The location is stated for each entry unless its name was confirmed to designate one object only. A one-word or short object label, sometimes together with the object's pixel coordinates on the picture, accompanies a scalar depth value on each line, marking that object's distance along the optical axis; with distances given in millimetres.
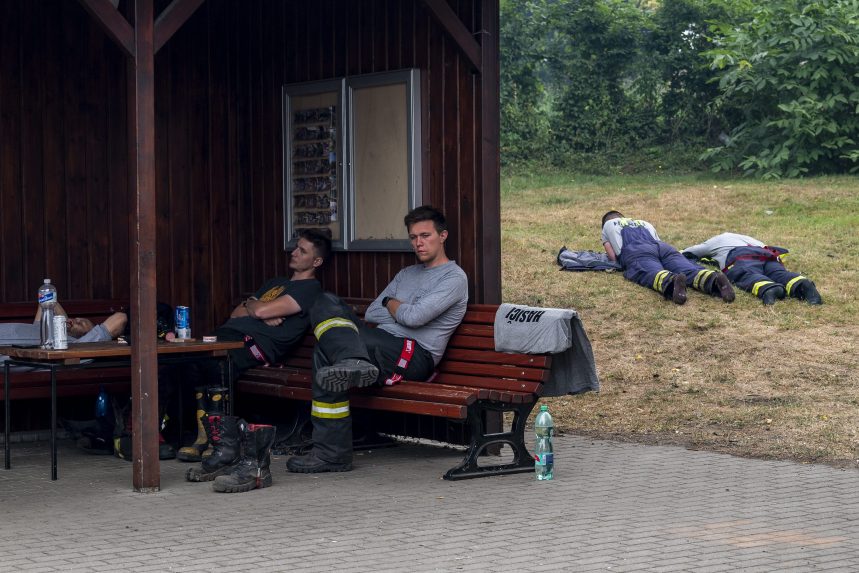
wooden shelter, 17284
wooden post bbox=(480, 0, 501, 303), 17006
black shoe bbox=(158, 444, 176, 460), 16845
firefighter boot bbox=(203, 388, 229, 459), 16289
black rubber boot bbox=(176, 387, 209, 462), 16596
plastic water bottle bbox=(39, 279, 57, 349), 16040
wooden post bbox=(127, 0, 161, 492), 14210
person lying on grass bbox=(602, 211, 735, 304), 26094
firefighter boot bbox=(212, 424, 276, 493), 14510
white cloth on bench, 15381
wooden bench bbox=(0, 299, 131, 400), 17152
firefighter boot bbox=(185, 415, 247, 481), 15001
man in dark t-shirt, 18191
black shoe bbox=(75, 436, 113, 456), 17518
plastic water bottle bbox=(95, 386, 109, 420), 17533
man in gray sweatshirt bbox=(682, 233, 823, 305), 26065
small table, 14913
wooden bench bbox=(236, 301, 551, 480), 15381
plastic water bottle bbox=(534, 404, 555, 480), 15103
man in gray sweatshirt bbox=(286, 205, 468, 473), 15630
